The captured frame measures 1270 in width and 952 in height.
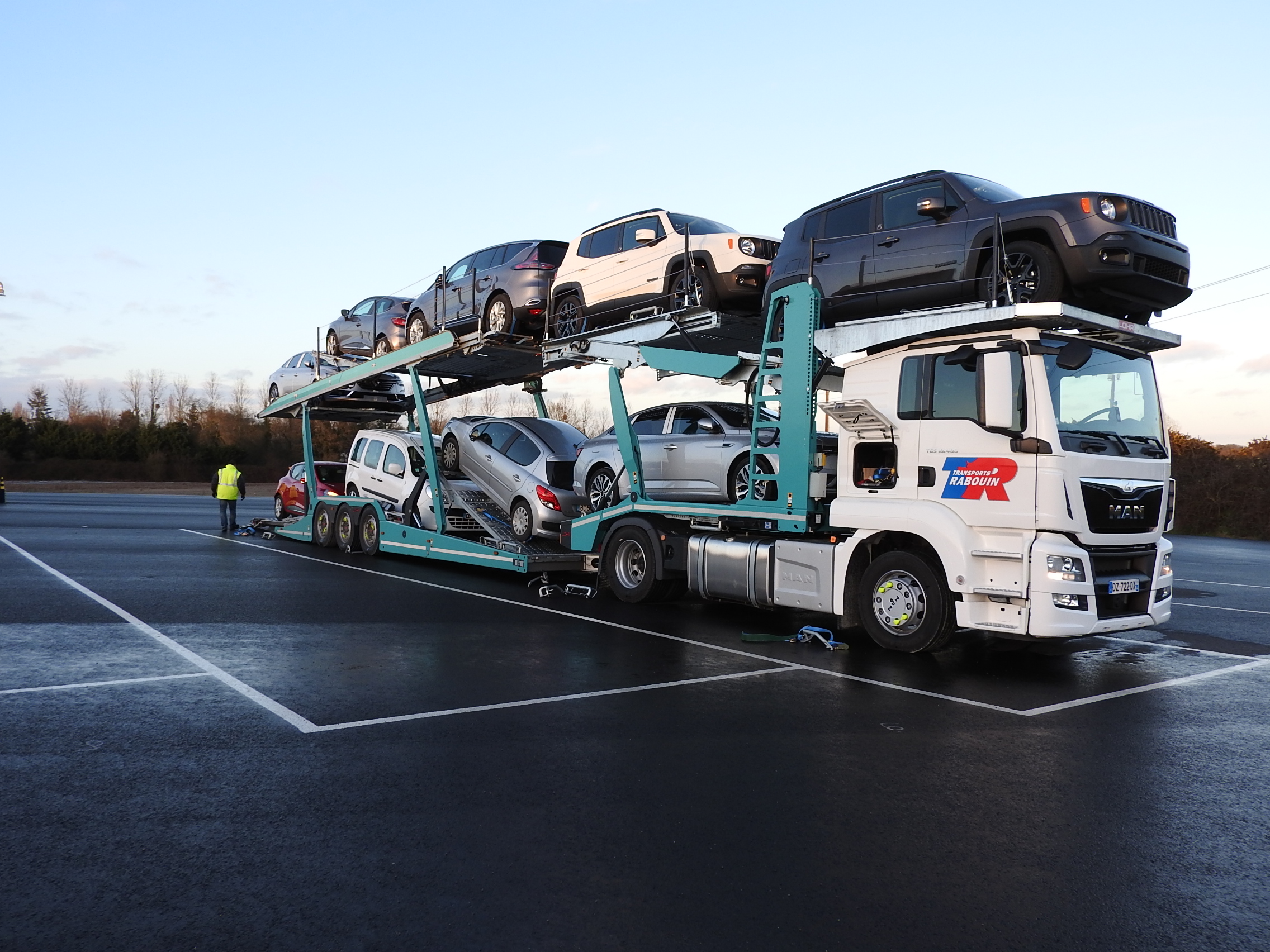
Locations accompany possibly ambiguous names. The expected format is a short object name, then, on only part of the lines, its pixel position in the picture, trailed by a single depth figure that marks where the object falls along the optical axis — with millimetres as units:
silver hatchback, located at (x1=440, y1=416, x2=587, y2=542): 13805
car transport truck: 7785
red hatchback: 20391
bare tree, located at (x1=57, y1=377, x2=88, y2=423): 95688
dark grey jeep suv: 7980
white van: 15484
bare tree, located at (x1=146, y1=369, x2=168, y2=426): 89312
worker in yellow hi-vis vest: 22031
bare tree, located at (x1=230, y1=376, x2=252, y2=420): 83738
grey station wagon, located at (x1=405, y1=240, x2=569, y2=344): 13781
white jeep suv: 10812
